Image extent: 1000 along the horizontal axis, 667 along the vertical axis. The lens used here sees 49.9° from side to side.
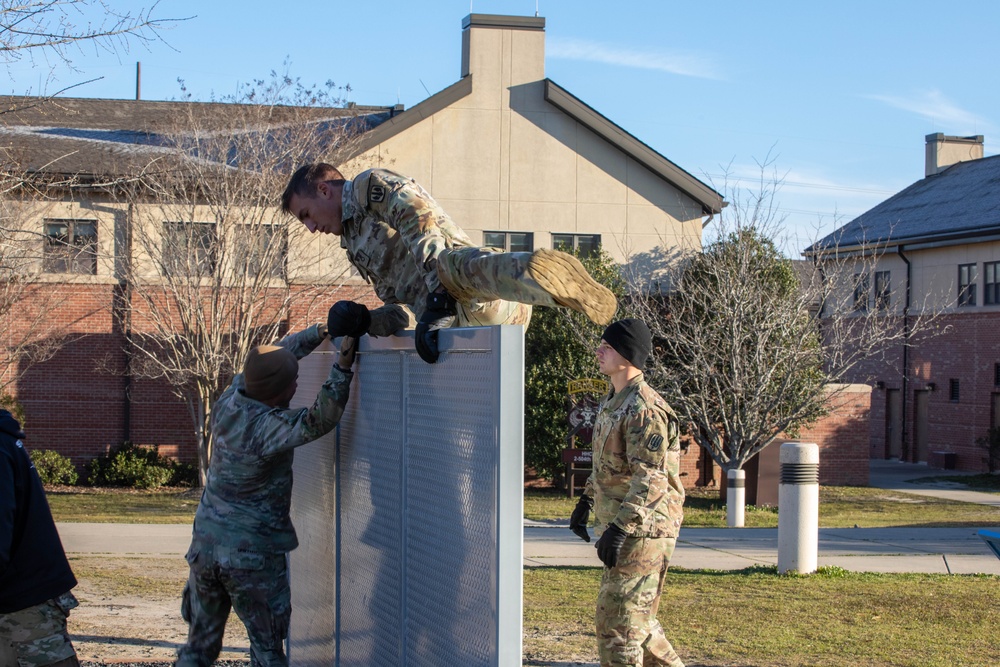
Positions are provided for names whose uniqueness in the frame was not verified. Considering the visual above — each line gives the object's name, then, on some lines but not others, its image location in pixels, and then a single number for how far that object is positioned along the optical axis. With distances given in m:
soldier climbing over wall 3.52
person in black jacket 4.15
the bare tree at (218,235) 20.56
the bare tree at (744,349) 19.50
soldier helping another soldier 4.71
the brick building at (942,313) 31.98
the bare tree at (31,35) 7.79
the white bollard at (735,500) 16.64
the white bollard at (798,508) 10.35
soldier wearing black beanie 5.42
